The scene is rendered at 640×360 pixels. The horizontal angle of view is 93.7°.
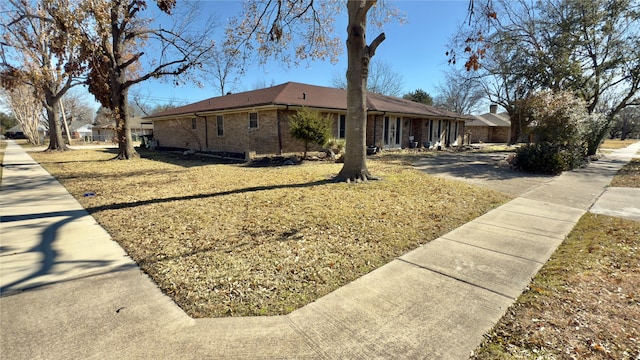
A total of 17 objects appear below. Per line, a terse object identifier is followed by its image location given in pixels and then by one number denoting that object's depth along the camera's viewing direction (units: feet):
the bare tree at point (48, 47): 34.86
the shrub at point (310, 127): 43.65
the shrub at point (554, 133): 37.42
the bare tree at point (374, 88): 138.98
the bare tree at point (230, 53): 30.60
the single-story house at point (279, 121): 51.44
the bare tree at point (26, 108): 130.62
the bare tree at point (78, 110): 183.85
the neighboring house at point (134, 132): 147.02
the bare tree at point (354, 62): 28.14
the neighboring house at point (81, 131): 214.90
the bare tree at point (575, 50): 52.90
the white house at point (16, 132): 217.19
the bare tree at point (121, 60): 46.68
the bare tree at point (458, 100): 161.13
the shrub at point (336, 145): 49.85
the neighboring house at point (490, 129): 130.41
